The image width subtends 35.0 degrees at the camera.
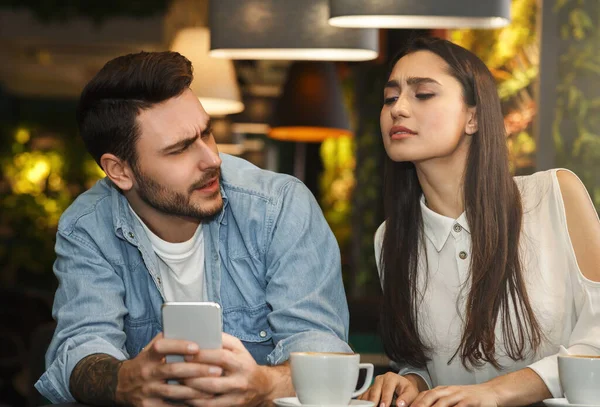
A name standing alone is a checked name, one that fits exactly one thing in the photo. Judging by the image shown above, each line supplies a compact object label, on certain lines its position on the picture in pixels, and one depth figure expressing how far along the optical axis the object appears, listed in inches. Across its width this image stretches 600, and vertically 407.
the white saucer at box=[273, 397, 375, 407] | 67.0
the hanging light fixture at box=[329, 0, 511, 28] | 86.3
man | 92.0
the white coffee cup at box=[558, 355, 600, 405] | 66.5
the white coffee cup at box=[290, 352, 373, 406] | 66.2
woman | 94.1
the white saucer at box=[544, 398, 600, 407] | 66.2
